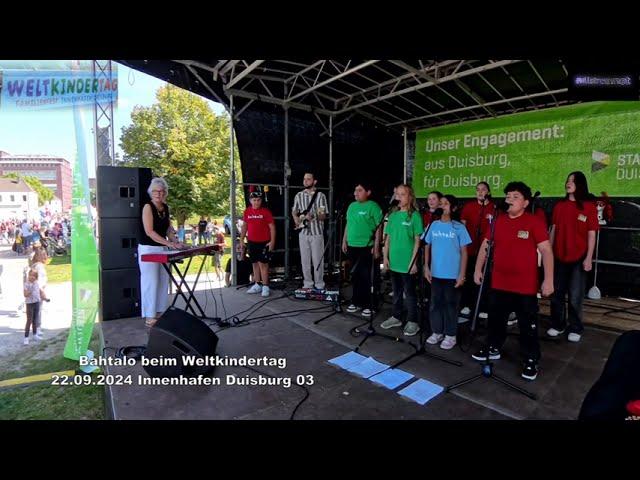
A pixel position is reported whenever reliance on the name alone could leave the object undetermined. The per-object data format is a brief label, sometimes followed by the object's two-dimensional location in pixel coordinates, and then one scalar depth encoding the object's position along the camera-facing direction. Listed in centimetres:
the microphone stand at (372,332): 356
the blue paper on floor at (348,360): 303
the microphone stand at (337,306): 434
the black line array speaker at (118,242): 416
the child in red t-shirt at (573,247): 347
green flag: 399
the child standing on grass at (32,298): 479
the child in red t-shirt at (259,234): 551
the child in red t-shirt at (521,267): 272
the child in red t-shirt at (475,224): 438
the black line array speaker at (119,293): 421
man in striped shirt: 550
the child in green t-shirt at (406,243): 373
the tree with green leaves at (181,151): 1585
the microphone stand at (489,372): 257
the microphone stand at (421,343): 306
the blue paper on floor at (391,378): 268
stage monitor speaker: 261
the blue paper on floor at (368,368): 287
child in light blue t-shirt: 328
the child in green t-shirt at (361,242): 454
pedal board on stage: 513
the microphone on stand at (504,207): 297
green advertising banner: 520
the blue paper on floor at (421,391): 248
